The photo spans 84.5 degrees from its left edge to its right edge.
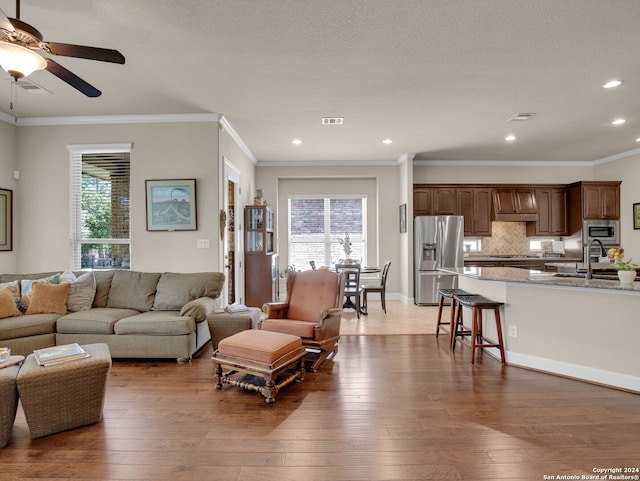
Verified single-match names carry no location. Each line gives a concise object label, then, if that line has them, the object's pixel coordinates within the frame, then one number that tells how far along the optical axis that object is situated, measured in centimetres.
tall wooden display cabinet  608
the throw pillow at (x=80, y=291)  391
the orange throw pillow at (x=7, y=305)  359
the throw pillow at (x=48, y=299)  375
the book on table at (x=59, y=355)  235
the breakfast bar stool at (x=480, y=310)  355
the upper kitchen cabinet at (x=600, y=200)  678
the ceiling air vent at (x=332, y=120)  475
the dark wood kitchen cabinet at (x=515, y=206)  723
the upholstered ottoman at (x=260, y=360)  279
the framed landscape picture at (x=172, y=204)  463
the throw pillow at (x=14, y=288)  378
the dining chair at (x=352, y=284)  579
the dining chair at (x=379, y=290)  602
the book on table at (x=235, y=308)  392
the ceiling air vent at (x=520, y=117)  466
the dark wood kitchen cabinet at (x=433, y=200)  713
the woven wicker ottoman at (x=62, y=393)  222
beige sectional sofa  358
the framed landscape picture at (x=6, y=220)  455
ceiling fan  204
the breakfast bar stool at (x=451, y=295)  412
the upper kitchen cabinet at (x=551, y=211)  726
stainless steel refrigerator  677
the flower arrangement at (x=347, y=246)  687
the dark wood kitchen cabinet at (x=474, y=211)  719
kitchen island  297
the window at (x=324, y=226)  774
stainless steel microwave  678
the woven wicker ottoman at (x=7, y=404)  216
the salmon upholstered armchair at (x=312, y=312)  342
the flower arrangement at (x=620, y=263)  314
